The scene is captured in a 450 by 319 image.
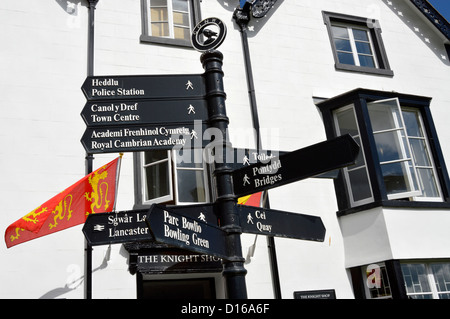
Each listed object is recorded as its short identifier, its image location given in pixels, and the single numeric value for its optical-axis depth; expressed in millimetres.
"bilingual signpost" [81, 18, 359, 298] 4168
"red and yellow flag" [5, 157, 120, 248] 6445
